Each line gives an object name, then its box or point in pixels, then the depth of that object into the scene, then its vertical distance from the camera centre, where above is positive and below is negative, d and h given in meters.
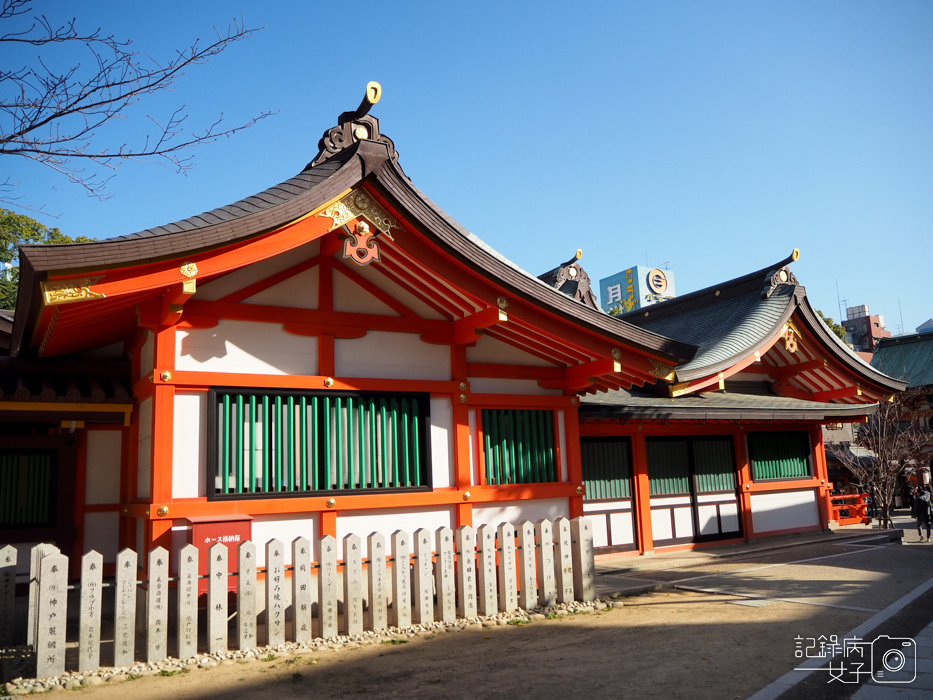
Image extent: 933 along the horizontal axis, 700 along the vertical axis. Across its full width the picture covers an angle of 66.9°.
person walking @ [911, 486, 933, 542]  16.70 -1.56
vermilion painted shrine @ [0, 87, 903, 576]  7.40 +1.21
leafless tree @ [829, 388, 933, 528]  19.64 -0.08
